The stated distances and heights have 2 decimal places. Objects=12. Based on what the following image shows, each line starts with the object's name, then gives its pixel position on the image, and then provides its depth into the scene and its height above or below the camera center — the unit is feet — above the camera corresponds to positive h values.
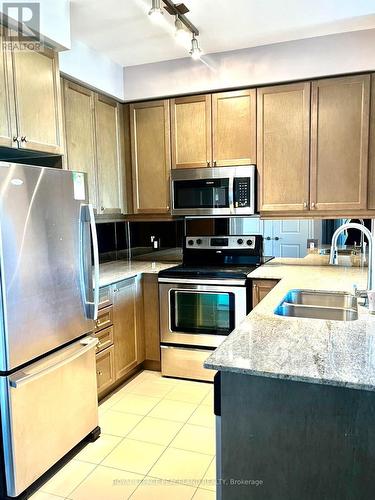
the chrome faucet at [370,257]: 6.01 -0.72
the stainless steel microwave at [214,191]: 10.34 +0.65
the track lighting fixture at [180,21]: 6.92 +3.95
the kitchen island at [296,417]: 3.92 -2.21
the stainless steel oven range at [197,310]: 9.71 -2.49
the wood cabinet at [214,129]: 10.35 +2.35
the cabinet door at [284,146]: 9.87 +1.75
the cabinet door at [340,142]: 9.39 +1.74
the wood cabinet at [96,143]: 9.29 +1.94
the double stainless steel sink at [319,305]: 6.83 -1.73
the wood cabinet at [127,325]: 9.50 -2.84
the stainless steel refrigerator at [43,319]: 5.74 -1.70
